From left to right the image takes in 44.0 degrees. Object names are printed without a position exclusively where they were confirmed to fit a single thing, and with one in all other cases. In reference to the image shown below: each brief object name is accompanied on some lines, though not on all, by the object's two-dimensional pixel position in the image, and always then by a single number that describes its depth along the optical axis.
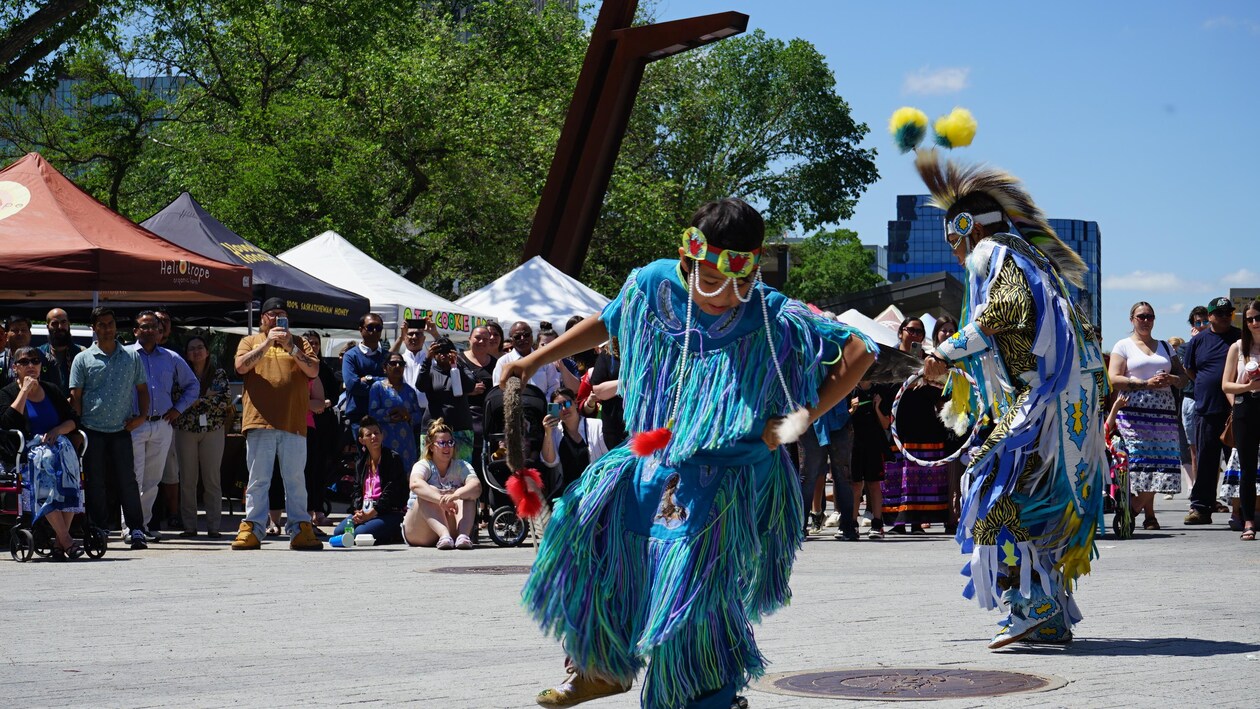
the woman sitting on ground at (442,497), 13.18
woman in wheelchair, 11.34
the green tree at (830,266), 98.50
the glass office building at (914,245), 185.12
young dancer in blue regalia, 4.68
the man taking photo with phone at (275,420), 12.77
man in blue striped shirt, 13.28
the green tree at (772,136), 51.91
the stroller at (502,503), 12.90
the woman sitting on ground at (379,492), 13.76
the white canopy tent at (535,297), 19.55
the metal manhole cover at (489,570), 10.66
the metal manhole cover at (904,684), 5.46
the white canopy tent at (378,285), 18.80
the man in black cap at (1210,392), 14.08
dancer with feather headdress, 6.85
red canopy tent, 13.45
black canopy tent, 16.75
